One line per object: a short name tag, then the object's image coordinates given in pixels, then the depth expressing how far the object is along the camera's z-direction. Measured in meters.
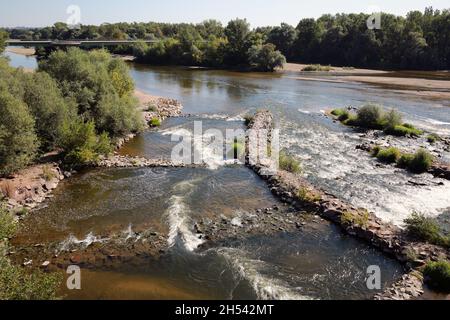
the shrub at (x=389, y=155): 35.50
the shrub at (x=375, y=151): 37.25
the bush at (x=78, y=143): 32.06
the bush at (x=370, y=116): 47.66
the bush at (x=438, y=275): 18.45
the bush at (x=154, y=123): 47.59
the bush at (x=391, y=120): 45.94
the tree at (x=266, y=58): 106.31
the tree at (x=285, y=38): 135.38
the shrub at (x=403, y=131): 44.12
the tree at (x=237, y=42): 116.81
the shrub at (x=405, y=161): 34.25
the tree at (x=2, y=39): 70.19
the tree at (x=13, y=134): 27.03
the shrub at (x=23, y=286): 13.92
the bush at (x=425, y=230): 21.75
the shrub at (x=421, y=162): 33.34
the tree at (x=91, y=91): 37.72
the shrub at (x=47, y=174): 29.12
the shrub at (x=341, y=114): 51.19
